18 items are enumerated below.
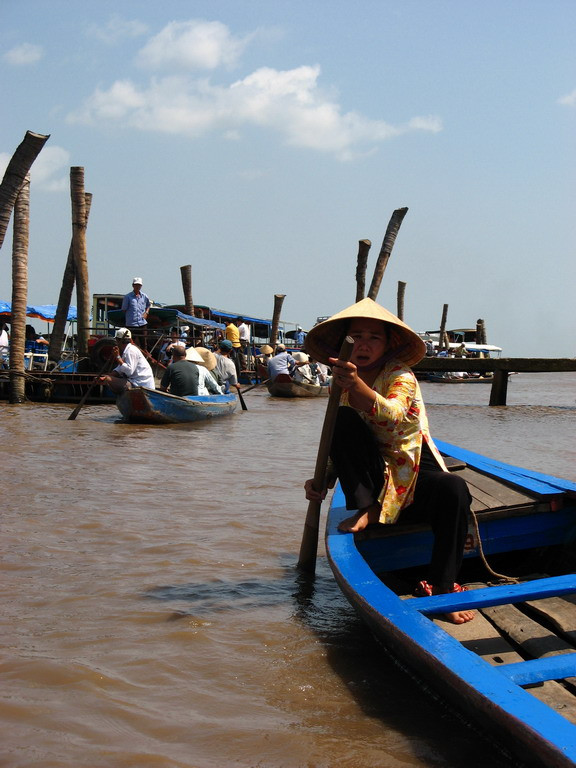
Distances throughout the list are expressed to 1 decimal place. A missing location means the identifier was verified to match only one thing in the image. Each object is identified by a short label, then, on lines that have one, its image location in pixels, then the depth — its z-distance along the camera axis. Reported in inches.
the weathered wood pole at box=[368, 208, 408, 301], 747.4
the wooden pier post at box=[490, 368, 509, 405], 668.9
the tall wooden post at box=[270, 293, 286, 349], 999.6
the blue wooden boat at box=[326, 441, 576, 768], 73.9
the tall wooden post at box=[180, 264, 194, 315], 845.2
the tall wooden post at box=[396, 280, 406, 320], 1169.4
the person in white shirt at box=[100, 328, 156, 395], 429.1
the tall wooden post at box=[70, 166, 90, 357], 575.5
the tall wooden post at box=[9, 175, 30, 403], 482.0
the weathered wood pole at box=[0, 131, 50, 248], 394.3
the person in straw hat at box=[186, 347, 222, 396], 461.4
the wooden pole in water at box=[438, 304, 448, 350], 1249.0
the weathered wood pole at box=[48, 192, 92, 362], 630.5
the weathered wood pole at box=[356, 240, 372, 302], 775.7
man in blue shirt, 584.4
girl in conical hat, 119.3
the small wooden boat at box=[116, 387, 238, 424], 412.2
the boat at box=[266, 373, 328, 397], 707.4
